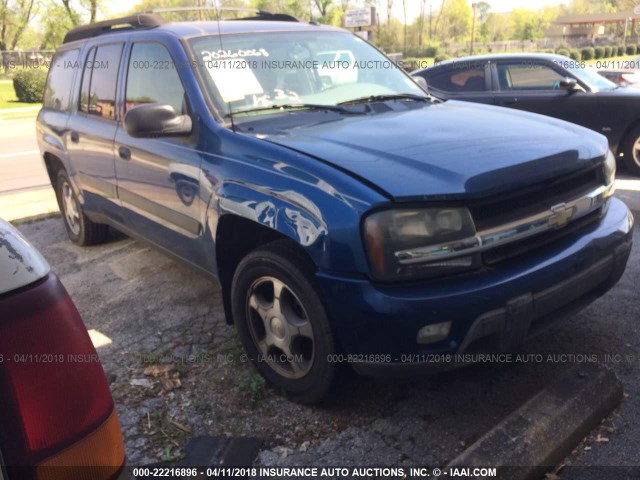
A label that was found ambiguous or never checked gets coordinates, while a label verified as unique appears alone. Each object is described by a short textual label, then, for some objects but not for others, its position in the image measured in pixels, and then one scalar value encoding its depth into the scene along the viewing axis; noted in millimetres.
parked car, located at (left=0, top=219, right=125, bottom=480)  1290
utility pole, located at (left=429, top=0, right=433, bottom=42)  79500
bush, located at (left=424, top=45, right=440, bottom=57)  48703
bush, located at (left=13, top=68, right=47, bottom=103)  26578
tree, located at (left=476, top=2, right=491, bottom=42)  84125
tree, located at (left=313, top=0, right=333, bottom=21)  59469
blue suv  2447
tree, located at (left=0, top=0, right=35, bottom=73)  47844
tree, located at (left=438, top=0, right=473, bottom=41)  83812
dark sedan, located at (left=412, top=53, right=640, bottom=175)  7695
